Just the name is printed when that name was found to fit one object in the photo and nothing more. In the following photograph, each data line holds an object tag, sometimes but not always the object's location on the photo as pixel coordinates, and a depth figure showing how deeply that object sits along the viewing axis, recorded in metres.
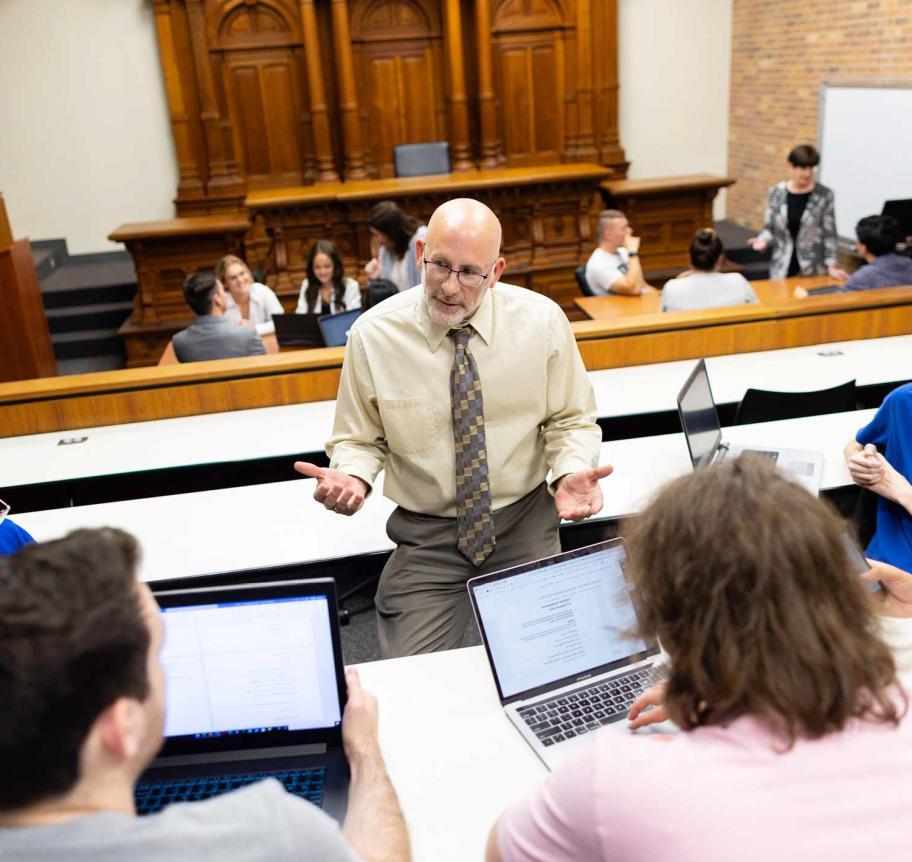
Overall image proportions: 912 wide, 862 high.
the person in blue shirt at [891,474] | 2.18
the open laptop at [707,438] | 2.43
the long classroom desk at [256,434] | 2.93
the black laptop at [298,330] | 4.14
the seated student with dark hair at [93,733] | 0.82
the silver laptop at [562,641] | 1.55
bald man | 2.05
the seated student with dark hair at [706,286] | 4.23
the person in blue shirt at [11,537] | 1.89
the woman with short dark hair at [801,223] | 5.25
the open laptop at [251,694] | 1.34
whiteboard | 6.41
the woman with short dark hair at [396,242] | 4.65
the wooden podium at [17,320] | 5.15
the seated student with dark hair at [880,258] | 4.18
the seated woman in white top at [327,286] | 4.56
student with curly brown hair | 0.90
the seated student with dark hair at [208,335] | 3.95
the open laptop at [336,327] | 3.89
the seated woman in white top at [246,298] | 4.60
